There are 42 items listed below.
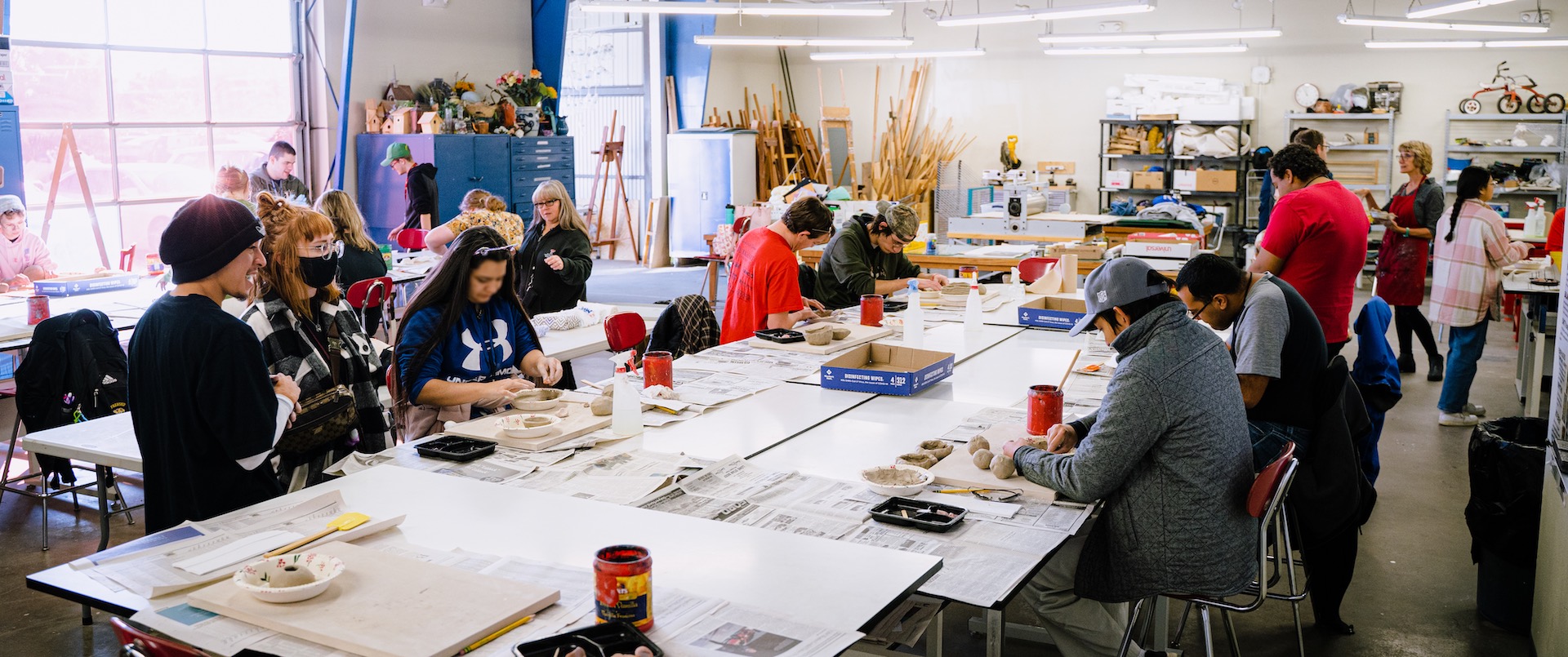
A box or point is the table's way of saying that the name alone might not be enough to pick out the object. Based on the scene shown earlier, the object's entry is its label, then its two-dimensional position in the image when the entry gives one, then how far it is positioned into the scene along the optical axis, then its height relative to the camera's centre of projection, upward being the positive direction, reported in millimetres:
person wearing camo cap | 6113 -317
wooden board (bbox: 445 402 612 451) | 3119 -633
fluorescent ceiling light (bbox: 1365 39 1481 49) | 11055 +1441
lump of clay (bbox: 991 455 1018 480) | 2812 -645
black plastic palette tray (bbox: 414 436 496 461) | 3043 -655
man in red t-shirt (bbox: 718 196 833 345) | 5020 -313
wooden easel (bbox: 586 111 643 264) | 13914 +47
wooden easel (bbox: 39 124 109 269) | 8234 +252
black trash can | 3703 -1016
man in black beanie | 2588 -409
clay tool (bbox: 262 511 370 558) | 2338 -647
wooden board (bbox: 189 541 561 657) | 1796 -660
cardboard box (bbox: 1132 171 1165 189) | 13461 +193
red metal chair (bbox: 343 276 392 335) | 6027 -492
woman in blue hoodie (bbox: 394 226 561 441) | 3658 -469
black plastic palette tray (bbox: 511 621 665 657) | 1764 -669
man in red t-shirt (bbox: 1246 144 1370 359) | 4945 -185
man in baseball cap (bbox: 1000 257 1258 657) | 2666 -607
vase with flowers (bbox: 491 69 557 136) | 11891 +1052
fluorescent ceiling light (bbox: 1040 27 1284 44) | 10812 +1535
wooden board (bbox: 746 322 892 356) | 4656 -580
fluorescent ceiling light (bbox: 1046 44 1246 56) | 12103 +1564
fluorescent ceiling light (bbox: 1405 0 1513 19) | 8422 +1419
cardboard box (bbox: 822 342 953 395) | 3908 -598
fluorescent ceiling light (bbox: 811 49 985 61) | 12558 +1583
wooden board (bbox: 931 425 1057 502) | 2762 -666
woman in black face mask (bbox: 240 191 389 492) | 3227 -415
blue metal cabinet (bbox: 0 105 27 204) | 7594 +332
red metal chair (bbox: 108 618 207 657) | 1679 -641
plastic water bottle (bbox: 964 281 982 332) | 5320 -525
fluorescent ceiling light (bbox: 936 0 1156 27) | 8711 +1440
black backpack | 4691 -707
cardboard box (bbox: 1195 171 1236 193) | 13133 +178
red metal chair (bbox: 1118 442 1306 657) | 2744 -722
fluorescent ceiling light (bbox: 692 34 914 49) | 10829 +1520
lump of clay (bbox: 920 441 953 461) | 3033 -650
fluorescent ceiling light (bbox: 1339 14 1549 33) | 9945 +1493
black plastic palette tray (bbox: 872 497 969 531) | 2521 -692
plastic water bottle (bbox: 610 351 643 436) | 3293 -601
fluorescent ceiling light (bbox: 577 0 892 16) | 8984 +1471
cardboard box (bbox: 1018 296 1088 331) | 5355 -532
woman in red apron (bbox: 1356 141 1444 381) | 7547 -303
